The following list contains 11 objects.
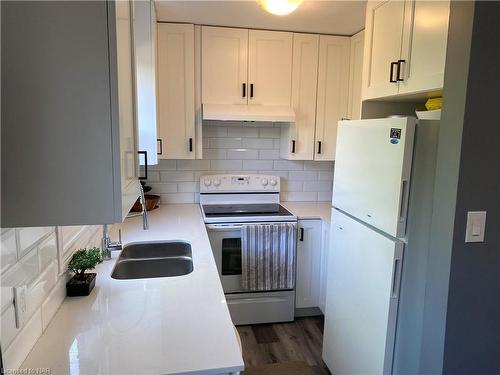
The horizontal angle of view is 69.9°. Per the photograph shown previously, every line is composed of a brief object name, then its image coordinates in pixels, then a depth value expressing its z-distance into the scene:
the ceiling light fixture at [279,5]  1.71
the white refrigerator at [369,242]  1.56
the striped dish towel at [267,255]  2.71
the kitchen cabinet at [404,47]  1.55
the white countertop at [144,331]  1.01
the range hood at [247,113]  2.69
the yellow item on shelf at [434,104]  1.66
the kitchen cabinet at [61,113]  0.75
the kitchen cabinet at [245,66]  2.74
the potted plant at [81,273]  1.41
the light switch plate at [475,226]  1.35
